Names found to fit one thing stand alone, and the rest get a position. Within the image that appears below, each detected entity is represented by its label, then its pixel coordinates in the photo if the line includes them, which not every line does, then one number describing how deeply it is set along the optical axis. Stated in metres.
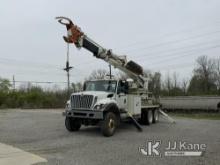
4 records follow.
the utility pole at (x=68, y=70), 25.19
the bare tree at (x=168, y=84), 32.24
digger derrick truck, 8.02
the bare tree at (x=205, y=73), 37.10
